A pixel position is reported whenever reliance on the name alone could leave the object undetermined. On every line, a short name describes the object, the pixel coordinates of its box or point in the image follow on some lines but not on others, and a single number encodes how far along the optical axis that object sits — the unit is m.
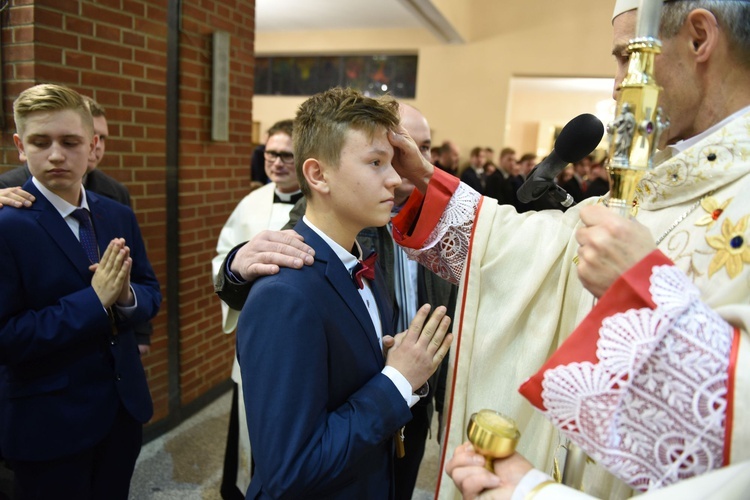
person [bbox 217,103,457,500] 1.97
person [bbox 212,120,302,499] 2.49
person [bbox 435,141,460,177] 8.10
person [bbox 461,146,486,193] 8.69
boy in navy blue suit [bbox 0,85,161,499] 1.68
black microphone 1.24
